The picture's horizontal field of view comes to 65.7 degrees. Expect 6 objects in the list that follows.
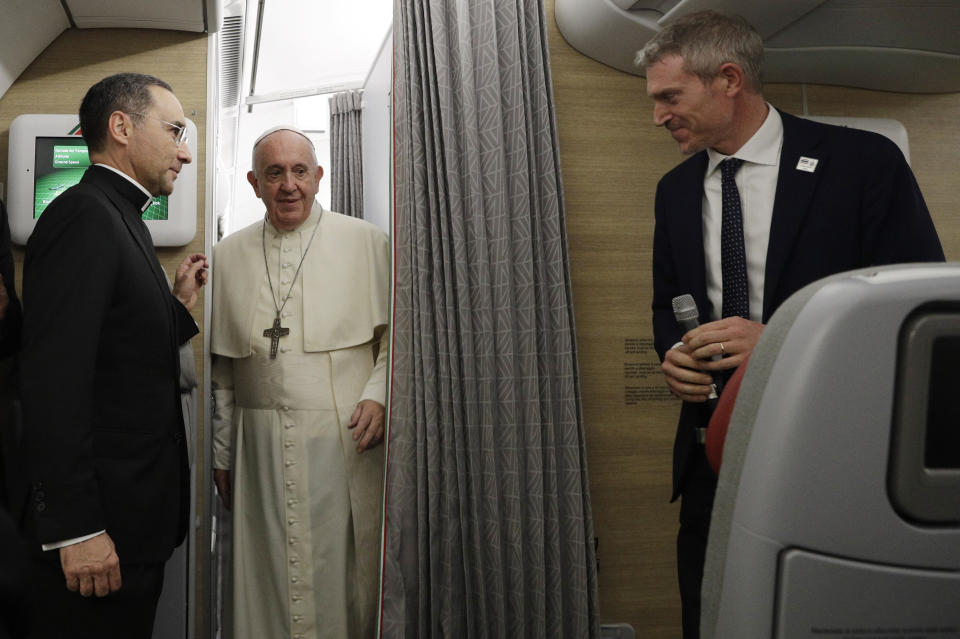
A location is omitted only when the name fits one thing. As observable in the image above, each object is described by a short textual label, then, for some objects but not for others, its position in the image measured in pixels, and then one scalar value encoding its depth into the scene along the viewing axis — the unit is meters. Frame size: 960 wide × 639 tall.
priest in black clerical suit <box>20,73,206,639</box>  1.61
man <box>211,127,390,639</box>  2.50
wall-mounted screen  2.42
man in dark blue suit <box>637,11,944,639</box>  1.86
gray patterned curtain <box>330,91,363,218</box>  5.02
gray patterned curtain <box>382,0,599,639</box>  2.35
